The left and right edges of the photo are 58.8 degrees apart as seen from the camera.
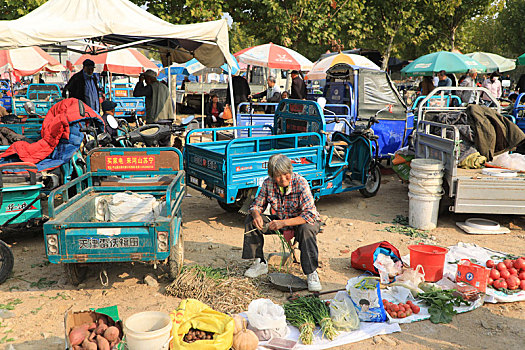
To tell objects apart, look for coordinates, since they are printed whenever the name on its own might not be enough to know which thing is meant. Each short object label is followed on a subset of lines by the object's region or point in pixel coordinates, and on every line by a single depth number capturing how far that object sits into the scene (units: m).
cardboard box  3.33
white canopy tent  7.06
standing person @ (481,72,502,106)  14.61
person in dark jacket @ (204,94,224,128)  13.73
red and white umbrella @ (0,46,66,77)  15.85
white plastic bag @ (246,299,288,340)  3.80
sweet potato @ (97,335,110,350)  3.20
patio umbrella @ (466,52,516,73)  18.95
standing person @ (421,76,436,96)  13.37
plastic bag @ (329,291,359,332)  4.02
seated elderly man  4.74
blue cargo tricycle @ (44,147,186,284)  4.36
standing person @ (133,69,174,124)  10.07
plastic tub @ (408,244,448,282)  4.95
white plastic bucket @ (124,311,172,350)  3.21
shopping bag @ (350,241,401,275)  5.18
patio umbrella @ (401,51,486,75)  14.09
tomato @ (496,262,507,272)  4.93
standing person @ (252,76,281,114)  13.47
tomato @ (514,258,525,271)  4.94
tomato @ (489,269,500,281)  4.89
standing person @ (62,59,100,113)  8.80
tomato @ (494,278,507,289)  4.82
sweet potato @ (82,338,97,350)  3.18
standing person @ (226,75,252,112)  13.21
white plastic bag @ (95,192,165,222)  5.32
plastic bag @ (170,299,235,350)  3.40
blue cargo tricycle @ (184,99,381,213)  6.54
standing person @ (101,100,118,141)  7.80
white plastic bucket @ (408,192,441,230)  6.77
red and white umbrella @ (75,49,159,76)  15.02
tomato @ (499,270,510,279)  4.86
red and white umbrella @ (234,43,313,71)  13.12
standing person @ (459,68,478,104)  11.59
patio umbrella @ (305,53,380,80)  13.25
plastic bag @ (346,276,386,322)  4.13
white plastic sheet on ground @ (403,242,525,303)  4.66
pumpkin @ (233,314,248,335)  3.68
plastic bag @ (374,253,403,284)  4.93
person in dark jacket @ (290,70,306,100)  12.26
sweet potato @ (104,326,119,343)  3.30
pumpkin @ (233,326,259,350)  3.59
